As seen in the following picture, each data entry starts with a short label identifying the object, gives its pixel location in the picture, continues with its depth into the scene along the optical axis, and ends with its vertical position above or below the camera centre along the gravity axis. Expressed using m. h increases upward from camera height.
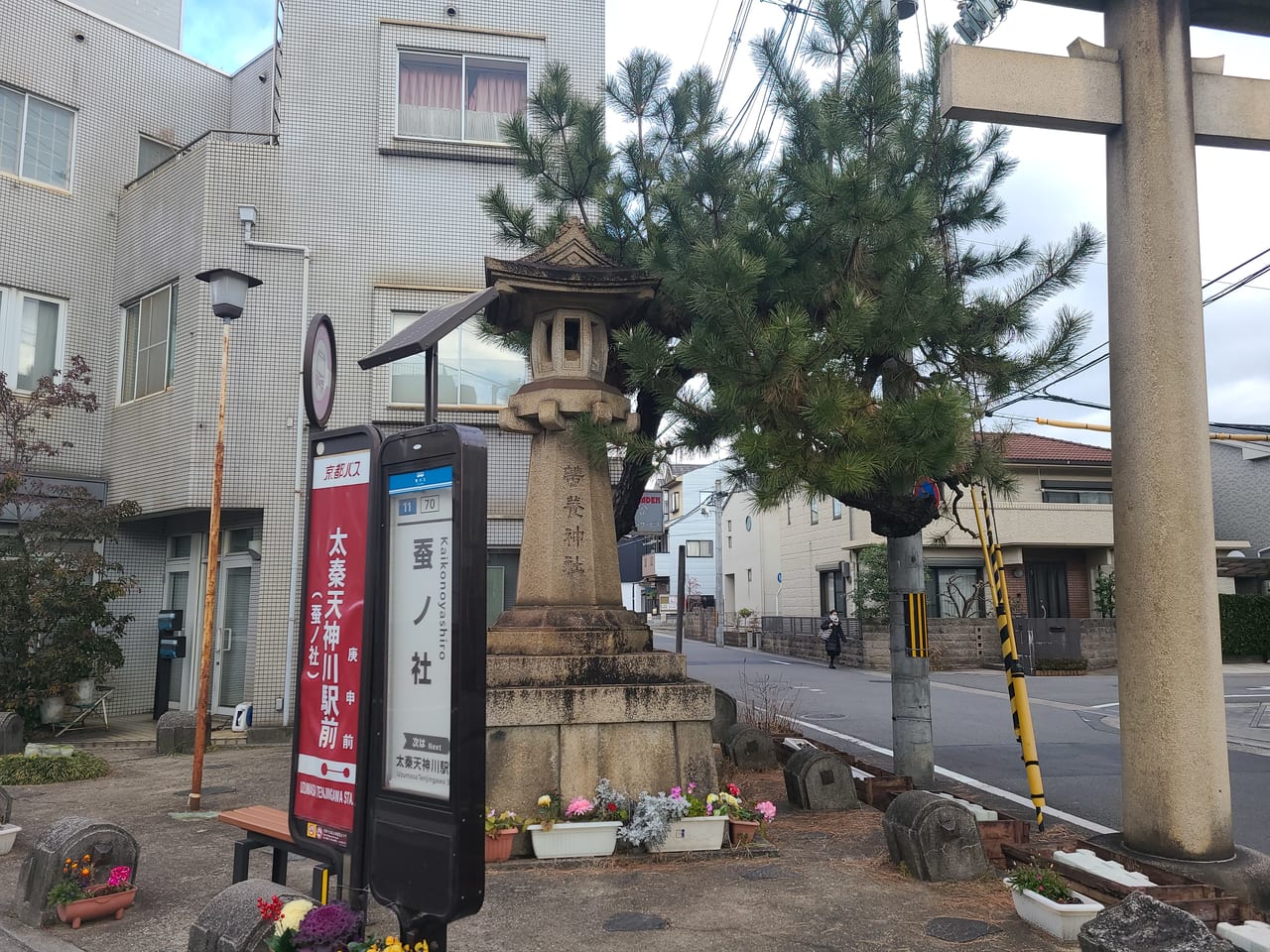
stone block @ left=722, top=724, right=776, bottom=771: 9.91 -1.71
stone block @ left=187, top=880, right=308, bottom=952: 4.04 -1.47
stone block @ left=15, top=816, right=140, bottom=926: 5.31 -1.55
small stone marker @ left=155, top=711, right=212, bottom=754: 11.49 -1.83
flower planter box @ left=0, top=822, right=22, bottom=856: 6.85 -1.83
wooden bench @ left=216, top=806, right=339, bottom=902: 4.80 -1.31
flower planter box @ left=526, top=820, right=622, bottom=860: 6.35 -1.69
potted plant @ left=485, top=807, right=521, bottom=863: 6.24 -1.65
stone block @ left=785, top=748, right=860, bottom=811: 7.90 -1.65
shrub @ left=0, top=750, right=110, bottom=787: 9.38 -1.88
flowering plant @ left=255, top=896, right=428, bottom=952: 3.27 -1.22
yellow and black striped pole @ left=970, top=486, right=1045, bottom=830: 7.01 -0.61
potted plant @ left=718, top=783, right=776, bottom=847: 6.69 -1.63
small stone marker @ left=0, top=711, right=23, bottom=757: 10.53 -1.68
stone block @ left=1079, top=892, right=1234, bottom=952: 3.70 -1.36
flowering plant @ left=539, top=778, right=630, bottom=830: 6.48 -1.53
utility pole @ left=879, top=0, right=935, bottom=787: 8.49 -0.90
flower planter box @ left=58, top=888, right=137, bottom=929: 5.25 -1.81
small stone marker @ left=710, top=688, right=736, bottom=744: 10.76 -1.49
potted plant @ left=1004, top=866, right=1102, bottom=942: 4.85 -1.64
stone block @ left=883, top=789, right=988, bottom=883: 5.91 -1.59
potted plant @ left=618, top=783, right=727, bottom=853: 6.42 -1.62
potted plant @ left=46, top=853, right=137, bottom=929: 5.24 -1.73
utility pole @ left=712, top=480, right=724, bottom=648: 38.62 +0.13
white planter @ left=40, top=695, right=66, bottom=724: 12.10 -1.60
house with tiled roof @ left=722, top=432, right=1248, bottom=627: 26.94 +1.31
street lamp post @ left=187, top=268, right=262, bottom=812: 8.08 +0.47
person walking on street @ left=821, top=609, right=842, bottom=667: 25.91 -1.41
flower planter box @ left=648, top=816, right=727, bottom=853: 6.50 -1.70
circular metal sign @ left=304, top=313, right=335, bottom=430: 4.20 +0.96
